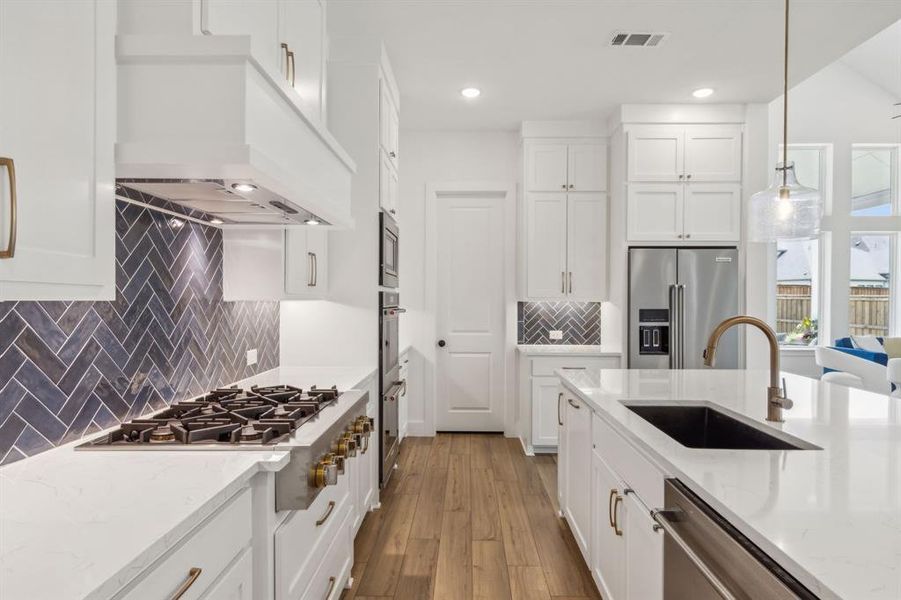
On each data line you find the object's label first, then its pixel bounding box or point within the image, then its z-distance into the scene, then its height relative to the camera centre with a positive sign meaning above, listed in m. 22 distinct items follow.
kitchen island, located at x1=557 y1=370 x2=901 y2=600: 0.80 -0.39
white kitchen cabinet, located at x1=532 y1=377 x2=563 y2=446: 4.21 -0.89
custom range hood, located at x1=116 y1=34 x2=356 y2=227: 1.25 +0.48
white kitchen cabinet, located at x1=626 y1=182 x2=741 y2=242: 4.07 +0.76
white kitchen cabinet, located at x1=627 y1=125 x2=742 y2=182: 4.07 +1.21
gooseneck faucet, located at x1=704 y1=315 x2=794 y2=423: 1.67 -0.19
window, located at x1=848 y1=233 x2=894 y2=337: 5.98 +0.25
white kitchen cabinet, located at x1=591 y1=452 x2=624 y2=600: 1.79 -0.89
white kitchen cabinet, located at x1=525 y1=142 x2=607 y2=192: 4.40 +1.17
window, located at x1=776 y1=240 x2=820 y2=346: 5.95 +0.17
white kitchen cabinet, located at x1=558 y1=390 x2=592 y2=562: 2.29 -0.80
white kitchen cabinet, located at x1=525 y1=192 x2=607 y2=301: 4.40 +0.53
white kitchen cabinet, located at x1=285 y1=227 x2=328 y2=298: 2.42 +0.20
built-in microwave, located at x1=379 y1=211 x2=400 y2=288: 3.15 +0.32
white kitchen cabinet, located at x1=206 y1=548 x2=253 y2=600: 1.10 -0.64
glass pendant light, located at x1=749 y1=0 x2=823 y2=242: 2.27 +0.44
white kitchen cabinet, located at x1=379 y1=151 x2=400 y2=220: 3.22 +0.78
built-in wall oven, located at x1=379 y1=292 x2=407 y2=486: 3.14 -0.53
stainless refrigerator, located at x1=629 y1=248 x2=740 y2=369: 3.98 +0.01
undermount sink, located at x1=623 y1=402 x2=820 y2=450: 2.00 -0.47
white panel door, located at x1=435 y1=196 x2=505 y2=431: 4.83 -0.12
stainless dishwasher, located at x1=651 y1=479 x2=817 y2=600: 0.88 -0.51
